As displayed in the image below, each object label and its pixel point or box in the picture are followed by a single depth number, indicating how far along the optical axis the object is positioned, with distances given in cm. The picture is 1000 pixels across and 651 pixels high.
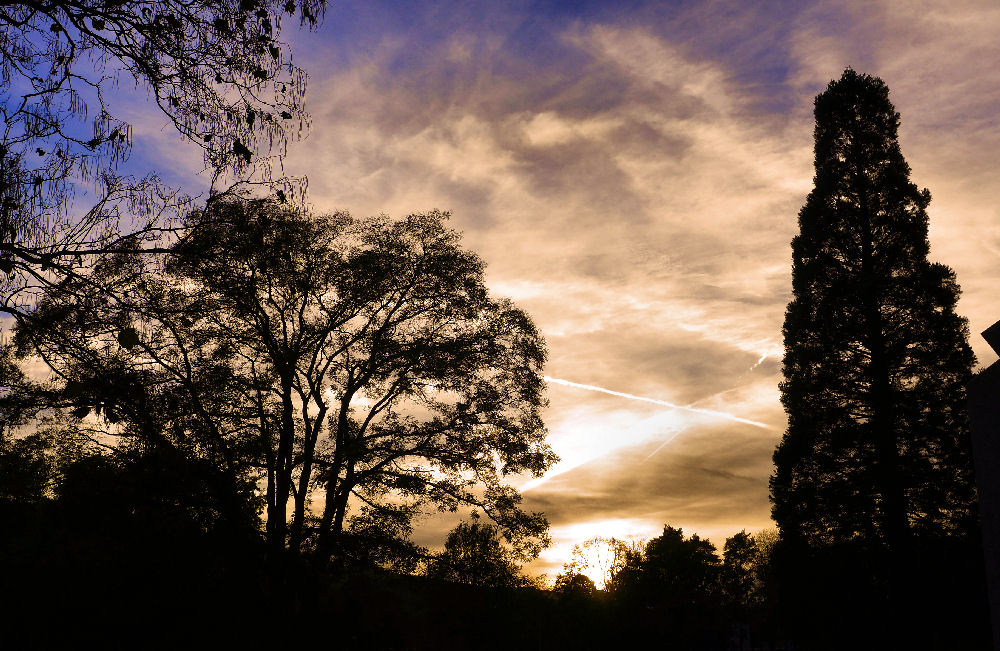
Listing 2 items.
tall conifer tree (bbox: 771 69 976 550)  2470
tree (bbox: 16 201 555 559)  1869
